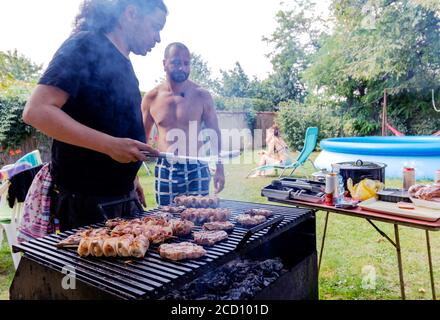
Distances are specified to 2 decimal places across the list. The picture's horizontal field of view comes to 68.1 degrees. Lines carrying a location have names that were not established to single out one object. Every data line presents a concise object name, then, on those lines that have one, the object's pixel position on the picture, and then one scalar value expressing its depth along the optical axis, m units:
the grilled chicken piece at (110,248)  1.28
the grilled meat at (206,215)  1.81
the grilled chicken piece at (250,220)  1.71
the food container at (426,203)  1.96
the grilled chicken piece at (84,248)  1.29
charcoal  1.67
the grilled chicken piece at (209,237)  1.45
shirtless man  3.06
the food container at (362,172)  2.44
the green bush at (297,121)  13.70
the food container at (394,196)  2.19
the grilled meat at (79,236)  1.39
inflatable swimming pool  7.54
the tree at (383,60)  12.51
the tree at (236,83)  10.95
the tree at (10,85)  6.03
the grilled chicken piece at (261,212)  1.86
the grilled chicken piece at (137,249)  1.31
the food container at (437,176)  2.28
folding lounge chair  7.68
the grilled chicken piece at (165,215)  1.80
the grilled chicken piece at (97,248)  1.28
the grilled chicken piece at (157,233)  1.47
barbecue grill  1.08
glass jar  2.43
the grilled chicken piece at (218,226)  1.66
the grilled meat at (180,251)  1.29
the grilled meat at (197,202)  2.11
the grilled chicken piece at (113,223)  1.62
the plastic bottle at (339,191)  2.22
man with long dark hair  1.44
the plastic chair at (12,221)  3.12
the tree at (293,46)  18.11
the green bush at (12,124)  6.95
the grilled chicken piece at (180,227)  1.59
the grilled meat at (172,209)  2.01
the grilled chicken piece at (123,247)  1.28
